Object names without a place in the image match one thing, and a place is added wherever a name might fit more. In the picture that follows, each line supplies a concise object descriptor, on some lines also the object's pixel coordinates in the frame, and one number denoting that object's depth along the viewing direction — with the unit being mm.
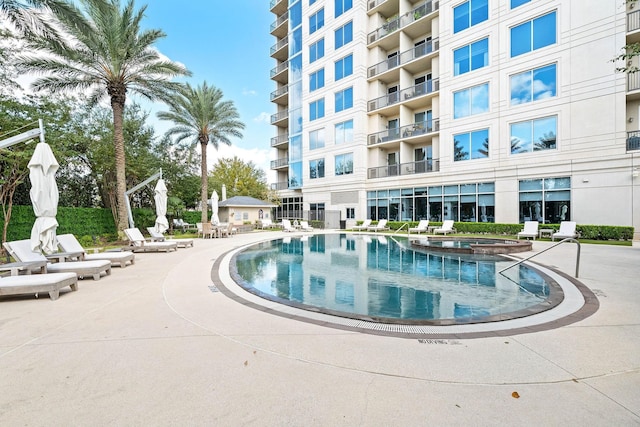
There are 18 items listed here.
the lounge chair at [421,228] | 20677
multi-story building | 15461
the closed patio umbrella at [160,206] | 14469
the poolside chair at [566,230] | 14055
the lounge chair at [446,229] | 19344
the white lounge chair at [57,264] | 7110
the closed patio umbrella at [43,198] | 6770
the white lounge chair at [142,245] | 12609
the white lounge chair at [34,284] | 5402
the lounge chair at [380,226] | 23122
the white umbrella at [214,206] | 21500
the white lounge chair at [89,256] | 8920
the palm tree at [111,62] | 13781
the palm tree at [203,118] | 23406
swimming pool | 5270
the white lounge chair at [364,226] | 23812
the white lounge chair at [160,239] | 14273
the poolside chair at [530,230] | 15266
